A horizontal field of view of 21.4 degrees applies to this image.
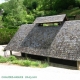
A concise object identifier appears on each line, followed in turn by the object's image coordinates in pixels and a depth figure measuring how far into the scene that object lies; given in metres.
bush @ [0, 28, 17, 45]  41.22
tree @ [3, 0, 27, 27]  56.25
